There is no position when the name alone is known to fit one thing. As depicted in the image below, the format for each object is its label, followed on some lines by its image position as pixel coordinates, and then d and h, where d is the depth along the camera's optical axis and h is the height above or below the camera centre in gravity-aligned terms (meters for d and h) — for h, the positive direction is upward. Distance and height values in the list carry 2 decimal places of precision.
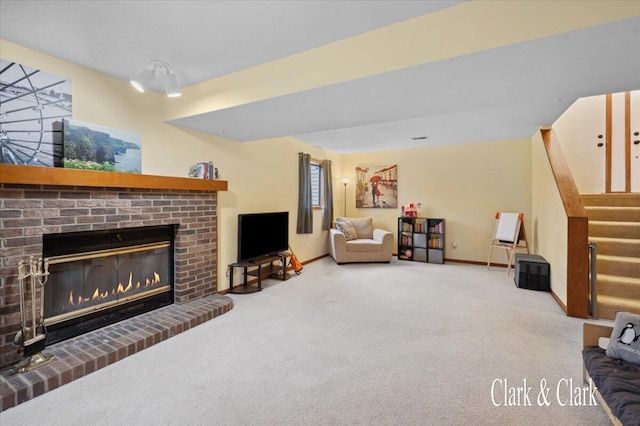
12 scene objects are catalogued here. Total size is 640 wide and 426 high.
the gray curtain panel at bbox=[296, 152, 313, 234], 5.22 +0.24
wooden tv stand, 3.77 -0.95
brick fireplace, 1.95 -0.05
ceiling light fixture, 2.22 +1.08
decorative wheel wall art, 2.03 +0.73
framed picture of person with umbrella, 6.32 +0.54
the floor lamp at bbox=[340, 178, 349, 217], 6.82 +0.55
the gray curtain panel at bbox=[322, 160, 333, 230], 5.96 +0.33
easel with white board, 4.76 -0.43
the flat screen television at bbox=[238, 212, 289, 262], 3.82 -0.37
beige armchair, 5.39 -0.74
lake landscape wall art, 2.29 +0.55
